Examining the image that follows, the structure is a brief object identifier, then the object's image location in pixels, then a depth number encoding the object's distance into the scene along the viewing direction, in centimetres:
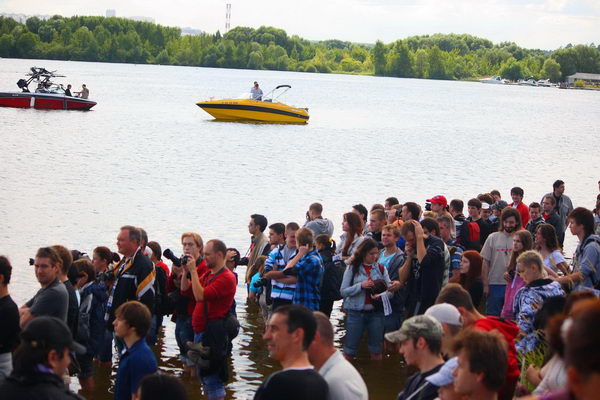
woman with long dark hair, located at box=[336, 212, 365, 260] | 1200
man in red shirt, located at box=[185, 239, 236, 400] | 942
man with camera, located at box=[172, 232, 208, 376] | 1016
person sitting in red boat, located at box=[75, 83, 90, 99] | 6098
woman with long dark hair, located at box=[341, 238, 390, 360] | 1094
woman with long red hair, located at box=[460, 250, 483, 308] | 1101
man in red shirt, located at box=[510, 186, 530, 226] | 1633
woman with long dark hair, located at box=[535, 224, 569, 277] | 1081
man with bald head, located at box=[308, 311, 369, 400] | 622
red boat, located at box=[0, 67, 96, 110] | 5819
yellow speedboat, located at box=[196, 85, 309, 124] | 5812
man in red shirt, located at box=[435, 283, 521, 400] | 668
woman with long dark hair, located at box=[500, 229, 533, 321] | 1056
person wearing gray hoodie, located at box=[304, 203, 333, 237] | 1312
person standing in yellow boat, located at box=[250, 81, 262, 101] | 5727
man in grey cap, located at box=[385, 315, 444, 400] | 632
